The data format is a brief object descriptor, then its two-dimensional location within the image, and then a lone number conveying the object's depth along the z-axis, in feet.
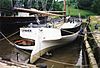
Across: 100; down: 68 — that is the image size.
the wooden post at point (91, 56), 14.60
